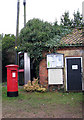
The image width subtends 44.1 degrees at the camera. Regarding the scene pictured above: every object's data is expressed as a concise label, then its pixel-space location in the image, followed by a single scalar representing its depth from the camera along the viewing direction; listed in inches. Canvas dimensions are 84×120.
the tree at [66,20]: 651.4
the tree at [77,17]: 639.1
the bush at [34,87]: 236.3
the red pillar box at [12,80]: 203.6
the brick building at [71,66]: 242.6
